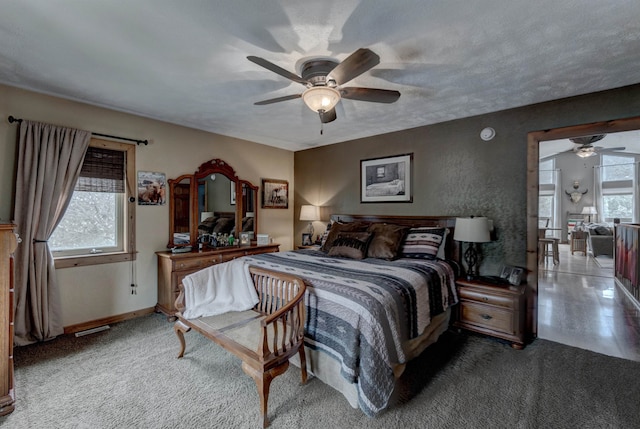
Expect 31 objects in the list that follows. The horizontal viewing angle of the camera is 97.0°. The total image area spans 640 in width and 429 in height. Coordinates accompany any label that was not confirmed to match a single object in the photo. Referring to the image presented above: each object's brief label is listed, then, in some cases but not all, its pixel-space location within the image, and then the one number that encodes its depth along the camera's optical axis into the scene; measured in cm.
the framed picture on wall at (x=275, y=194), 484
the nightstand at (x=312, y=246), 434
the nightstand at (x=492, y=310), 264
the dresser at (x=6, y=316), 177
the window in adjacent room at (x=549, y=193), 998
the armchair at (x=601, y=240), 648
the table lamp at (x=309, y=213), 475
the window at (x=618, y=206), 868
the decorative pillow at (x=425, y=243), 315
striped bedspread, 175
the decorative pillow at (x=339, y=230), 358
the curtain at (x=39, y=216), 261
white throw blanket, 238
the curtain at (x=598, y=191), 923
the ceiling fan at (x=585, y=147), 472
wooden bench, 170
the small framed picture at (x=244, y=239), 437
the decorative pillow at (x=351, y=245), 323
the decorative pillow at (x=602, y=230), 657
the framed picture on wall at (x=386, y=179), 395
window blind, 304
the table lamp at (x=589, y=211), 916
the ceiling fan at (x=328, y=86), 191
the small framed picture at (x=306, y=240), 464
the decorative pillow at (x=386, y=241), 318
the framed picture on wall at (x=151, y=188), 343
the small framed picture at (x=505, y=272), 293
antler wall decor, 952
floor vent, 290
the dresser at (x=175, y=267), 329
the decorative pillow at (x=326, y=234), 389
